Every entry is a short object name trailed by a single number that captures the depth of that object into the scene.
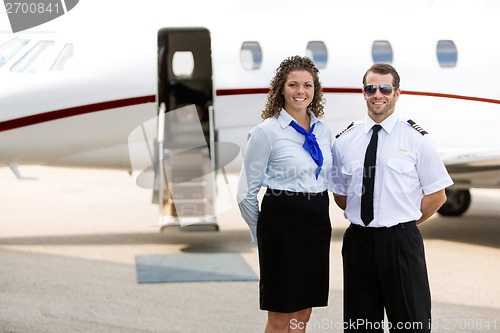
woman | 3.78
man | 3.65
